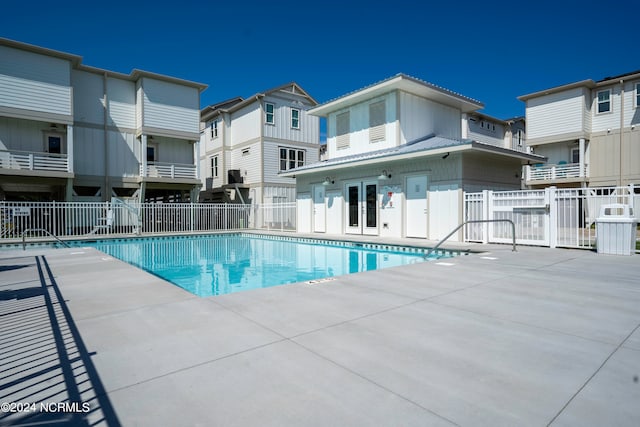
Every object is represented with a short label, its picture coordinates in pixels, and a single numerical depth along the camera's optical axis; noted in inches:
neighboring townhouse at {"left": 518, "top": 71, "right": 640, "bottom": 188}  716.7
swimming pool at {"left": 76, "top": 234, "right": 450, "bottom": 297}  303.1
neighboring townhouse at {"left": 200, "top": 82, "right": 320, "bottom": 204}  863.7
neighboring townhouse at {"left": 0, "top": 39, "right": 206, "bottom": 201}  609.0
